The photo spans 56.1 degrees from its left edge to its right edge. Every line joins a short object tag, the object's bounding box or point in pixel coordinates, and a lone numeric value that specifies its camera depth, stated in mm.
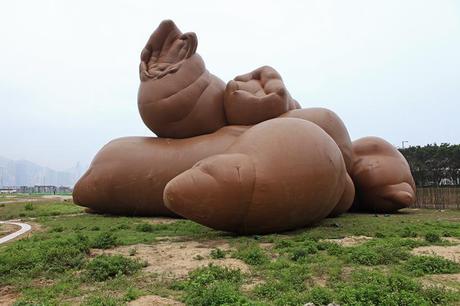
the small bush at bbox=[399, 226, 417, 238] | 7995
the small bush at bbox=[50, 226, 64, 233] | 9458
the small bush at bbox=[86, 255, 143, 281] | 5141
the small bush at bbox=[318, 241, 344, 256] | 6164
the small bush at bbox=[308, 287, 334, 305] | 3970
